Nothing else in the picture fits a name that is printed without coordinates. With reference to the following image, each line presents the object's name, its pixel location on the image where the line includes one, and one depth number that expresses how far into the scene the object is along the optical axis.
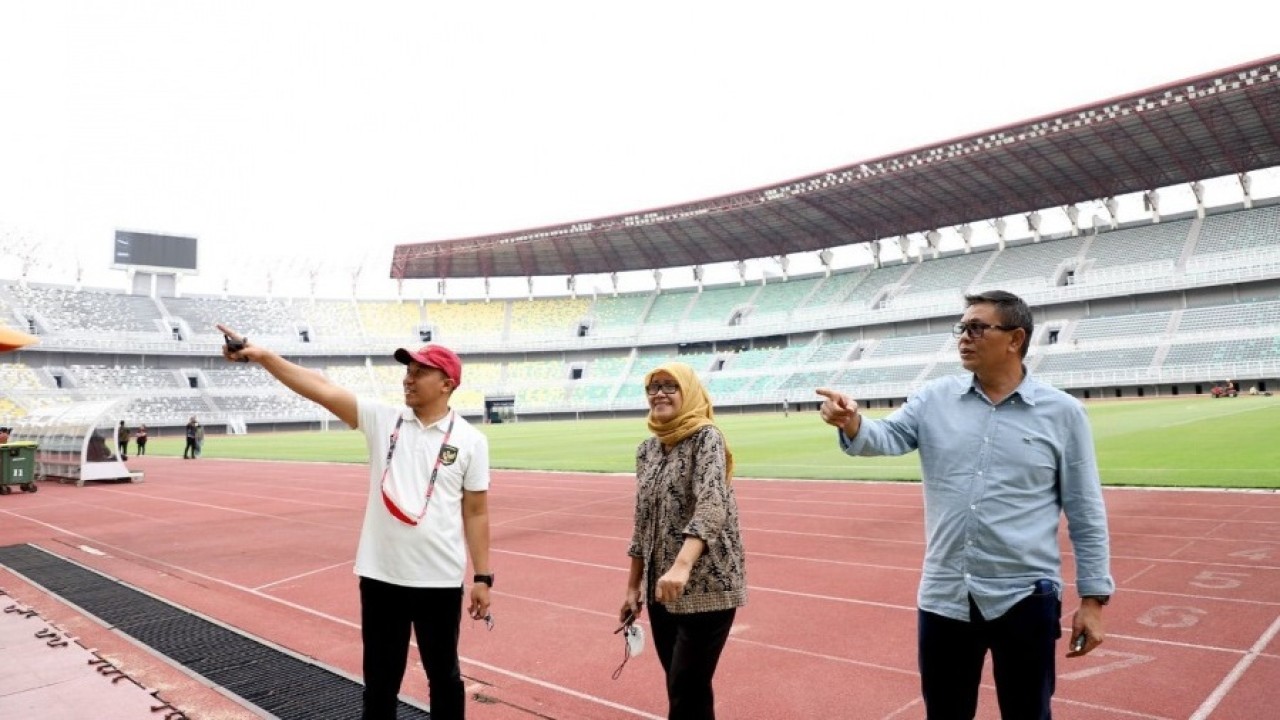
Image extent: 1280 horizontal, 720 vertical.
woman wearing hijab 2.97
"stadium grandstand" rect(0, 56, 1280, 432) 42.06
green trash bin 16.77
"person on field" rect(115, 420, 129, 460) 21.89
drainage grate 4.33
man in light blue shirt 2.61
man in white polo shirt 3.25
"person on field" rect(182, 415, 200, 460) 28.94
